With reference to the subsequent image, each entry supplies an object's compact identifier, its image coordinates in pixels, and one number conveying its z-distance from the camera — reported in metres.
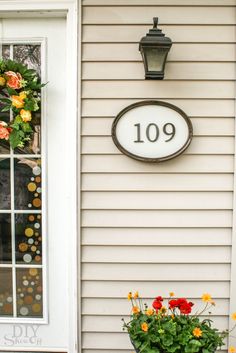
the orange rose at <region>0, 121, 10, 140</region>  2.43
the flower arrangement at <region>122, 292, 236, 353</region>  2.05
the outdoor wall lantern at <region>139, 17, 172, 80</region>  2.20
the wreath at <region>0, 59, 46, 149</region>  2.37
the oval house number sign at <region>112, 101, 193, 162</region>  2.39
